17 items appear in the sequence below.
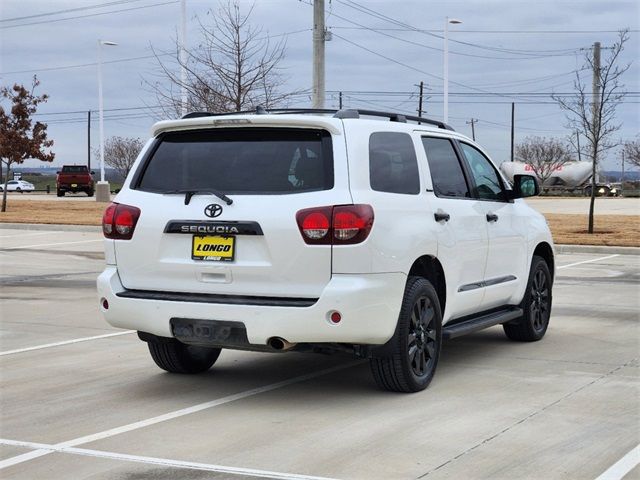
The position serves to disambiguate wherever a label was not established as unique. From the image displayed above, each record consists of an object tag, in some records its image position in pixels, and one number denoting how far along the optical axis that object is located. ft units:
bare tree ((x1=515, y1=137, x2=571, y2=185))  277.85
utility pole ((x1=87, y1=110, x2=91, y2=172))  357.41
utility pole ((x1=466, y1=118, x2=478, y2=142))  383.65
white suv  21.21
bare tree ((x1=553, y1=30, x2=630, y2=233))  86.74
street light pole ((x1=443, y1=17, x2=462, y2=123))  124.98
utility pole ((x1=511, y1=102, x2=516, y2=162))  315.33
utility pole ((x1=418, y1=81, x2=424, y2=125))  298.90
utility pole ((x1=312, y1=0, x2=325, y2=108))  77.10
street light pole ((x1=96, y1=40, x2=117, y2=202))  159.85
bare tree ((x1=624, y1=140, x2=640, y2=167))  367.04
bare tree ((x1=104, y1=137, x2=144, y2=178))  325.09
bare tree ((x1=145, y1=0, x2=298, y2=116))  83.71
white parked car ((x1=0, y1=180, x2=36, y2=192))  265.13
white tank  258.37
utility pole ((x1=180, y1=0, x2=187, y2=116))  90.07
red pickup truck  188.65
